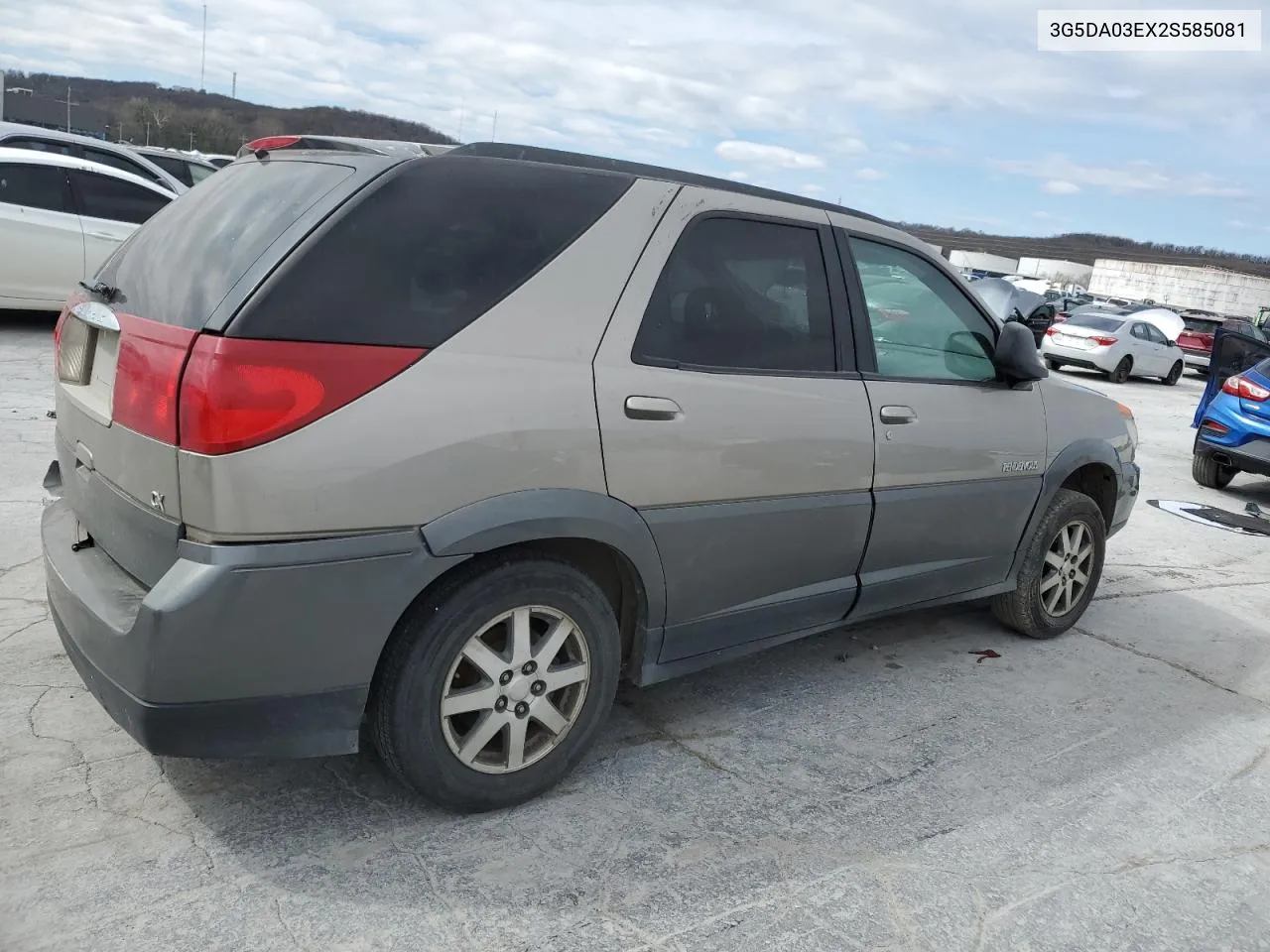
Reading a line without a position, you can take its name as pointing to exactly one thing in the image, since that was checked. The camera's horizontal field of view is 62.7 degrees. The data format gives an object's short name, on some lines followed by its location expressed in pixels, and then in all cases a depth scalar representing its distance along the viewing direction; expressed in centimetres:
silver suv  243
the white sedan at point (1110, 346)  2180
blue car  892
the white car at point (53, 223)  980
